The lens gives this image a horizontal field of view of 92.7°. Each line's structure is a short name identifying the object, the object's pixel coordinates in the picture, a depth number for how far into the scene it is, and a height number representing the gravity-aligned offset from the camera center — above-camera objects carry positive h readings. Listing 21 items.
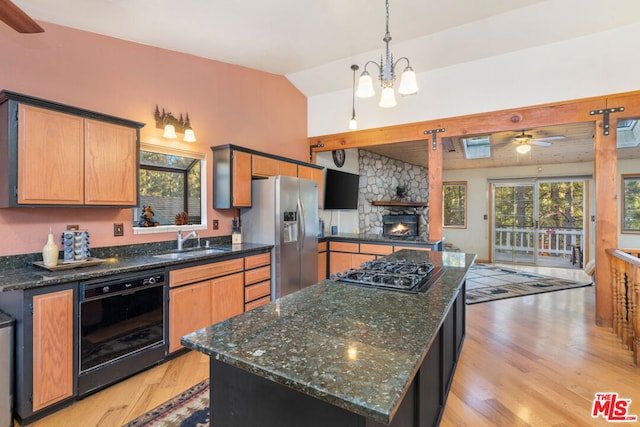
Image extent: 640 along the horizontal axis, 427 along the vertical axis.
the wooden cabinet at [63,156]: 2.01 +0.42
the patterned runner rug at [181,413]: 1.87 -1.29
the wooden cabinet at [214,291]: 2.64 -0.78
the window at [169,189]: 3.12 +0.26
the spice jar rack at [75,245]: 2.32 -0.25
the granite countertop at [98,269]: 1.84 -0.40
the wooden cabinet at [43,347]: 1.83 -0.83
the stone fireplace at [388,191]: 6.45 +0.51
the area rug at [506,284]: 4.67 -1.23
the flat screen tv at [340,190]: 5.55 +0.43
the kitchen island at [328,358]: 0.80 -0.44
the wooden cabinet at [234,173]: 3.58 +0.49
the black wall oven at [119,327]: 2.08 -0.85
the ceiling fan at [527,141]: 5.03 +1.21
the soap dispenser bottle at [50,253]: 2.17 -0.29
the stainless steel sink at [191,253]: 2.83 -0.41
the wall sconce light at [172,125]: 3.12 +0.93
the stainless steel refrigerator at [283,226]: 3.71 -0.17
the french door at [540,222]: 7.03 -0.21
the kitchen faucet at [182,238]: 3.27 -0.27
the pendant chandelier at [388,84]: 2.11 +0.93
